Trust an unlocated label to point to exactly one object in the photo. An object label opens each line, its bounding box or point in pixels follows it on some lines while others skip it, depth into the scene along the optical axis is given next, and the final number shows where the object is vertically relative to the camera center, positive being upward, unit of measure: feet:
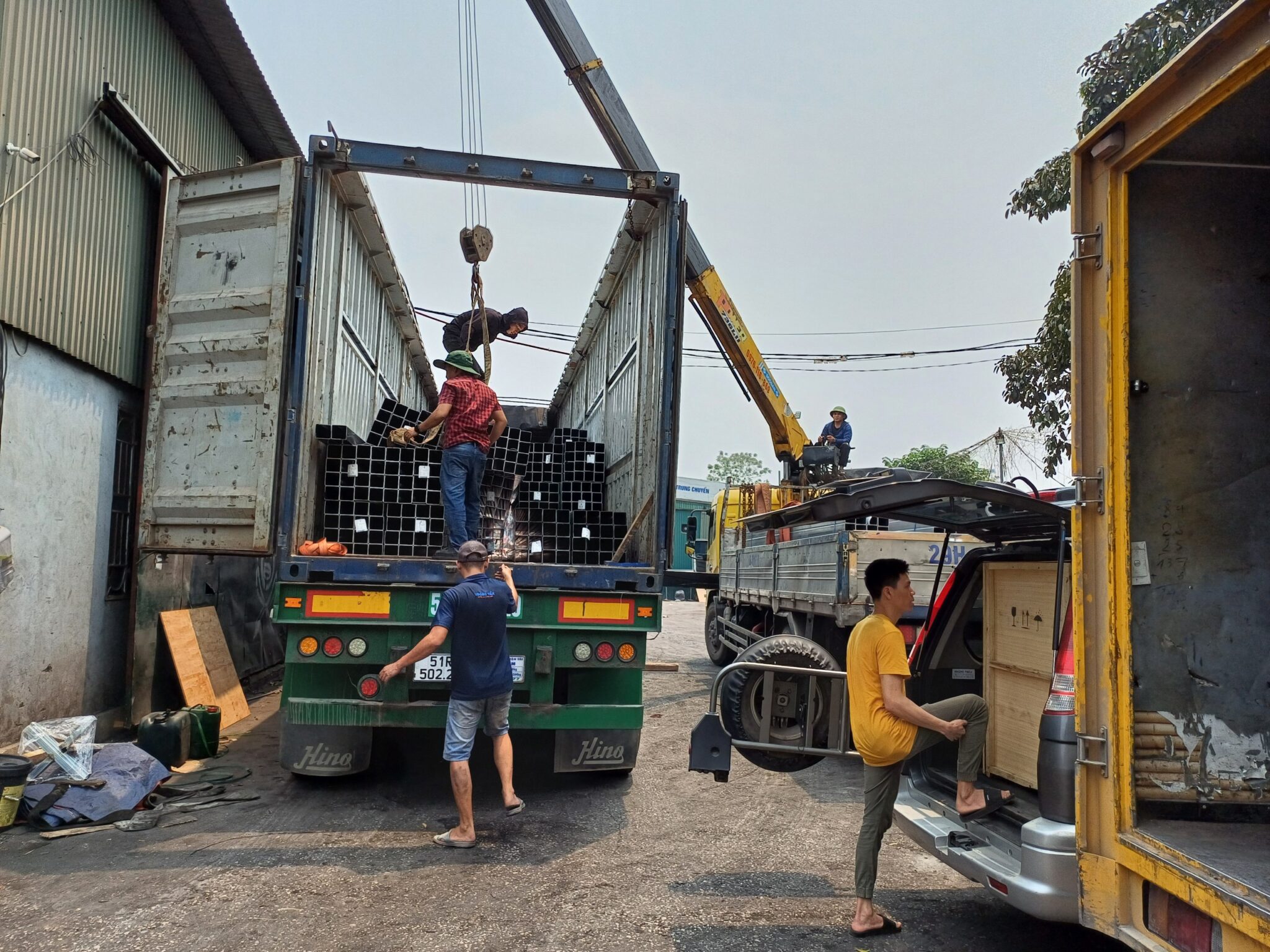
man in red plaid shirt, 20.27 +2.30
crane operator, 42.93 +6.25
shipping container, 17.47 +1.91
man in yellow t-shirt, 12.22 -2.04
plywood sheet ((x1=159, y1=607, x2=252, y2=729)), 25.91 -3.44
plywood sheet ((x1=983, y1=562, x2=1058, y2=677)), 12.98 -0.67
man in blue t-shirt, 16.40 -1.81
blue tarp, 16.74 -4.65
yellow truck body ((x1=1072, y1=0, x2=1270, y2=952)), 9.73 +0.99
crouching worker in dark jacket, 30.71 +7.47
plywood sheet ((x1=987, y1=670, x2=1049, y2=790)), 13.14 -2.26
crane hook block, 28.30 +9.41
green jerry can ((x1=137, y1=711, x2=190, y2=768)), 20.74 -4.36
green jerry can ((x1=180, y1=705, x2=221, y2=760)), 21.93 -4.43
